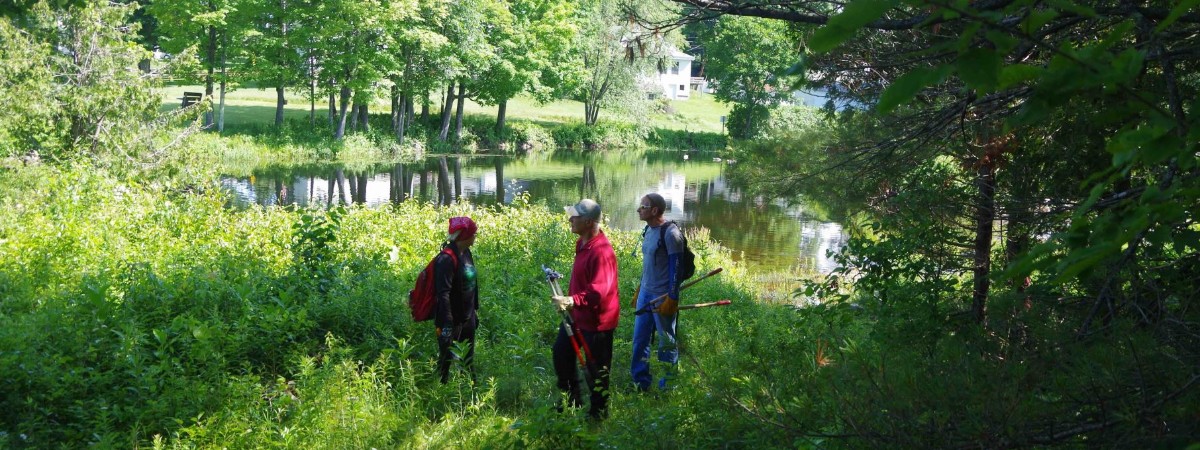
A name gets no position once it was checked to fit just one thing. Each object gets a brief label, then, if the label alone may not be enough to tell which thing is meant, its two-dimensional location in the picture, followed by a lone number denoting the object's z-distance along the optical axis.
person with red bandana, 6.06
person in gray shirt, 6.23
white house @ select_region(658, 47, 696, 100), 73.44
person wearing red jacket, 5.68
